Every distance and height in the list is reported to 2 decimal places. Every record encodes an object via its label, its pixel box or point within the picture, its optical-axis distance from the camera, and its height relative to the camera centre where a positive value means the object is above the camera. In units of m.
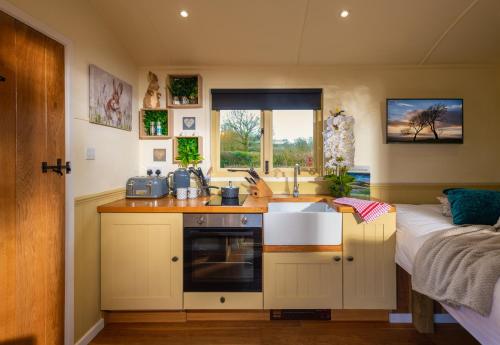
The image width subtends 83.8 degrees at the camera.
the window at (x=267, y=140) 2.86 +0.33
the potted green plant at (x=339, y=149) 2.58 +0.22
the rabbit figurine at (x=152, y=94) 2.72 +0.77
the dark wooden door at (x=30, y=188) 1.39 -0.09
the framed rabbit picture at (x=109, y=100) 2.02 +0.58
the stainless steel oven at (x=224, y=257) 2.12 -0.65
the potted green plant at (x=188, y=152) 2.70 +0.20
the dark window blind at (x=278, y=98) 2.77 +0.74
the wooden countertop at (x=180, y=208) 2.10 -0.27
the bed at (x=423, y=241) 1.24 -0.50
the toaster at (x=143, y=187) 2.46 -0.13
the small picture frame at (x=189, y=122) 2.79 +0.50
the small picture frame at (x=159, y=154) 2.80 +0.18
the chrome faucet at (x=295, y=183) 2.64 -0.11
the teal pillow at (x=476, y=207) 1.92 -0.25
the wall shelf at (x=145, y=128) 2.73 +0.46
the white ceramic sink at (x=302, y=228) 2.12 -0.43
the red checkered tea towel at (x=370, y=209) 2.06 -0.28
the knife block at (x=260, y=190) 2.63 -0.17
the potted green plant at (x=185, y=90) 2.71 +0.80
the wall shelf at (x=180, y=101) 2.69 +0.72
